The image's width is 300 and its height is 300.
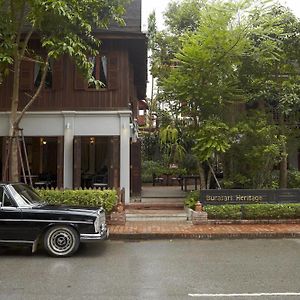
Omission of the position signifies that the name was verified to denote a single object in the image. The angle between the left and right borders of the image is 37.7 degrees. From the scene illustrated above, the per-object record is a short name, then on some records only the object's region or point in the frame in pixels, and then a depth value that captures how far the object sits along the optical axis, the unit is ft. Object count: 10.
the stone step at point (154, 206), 49.44
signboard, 43.78
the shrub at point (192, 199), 45.23
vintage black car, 28.76
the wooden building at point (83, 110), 51.19
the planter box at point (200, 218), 41.98
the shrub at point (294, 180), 53.42
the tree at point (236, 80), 44.60
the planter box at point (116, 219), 41.52
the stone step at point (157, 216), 44.75
